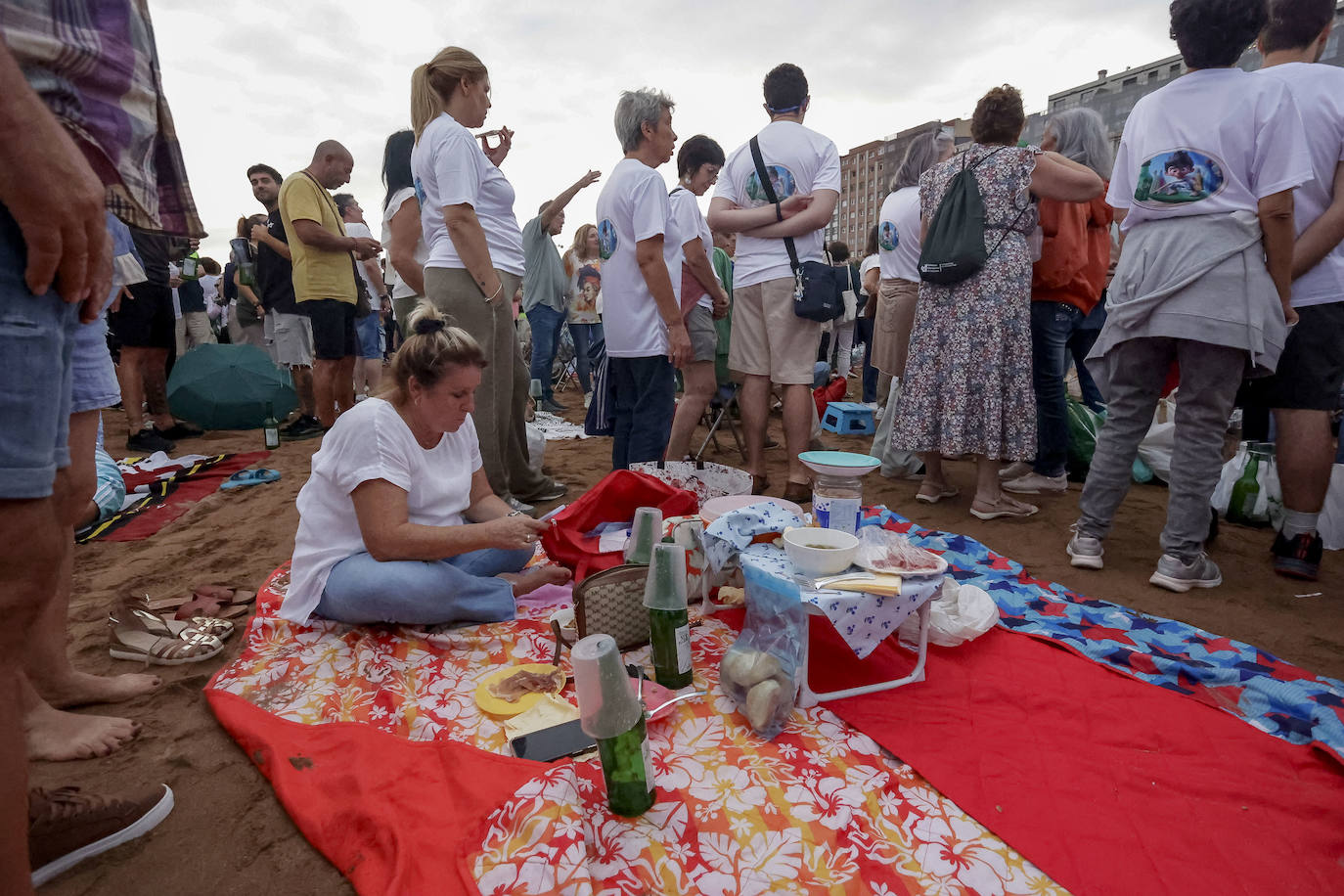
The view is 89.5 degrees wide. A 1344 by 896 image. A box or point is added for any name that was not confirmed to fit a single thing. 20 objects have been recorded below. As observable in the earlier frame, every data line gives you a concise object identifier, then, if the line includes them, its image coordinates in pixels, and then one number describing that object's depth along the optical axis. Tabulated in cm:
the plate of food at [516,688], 179
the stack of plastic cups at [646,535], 218
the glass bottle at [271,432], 501
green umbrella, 568
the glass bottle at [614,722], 131
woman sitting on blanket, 197
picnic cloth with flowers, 126
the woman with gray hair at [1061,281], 334
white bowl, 172
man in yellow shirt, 451
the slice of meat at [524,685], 183
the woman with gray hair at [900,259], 373
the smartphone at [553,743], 158
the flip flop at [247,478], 405
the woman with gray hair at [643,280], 311
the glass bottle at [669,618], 178
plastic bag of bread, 164
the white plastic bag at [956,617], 205
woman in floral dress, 301
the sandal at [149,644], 209
